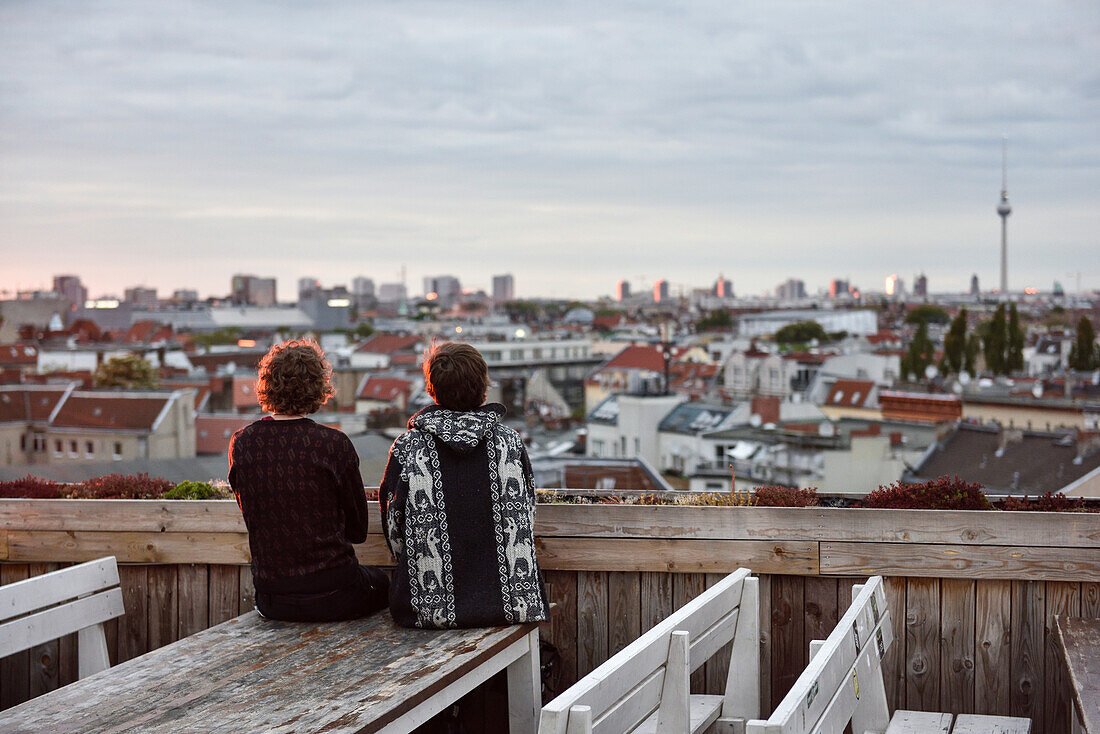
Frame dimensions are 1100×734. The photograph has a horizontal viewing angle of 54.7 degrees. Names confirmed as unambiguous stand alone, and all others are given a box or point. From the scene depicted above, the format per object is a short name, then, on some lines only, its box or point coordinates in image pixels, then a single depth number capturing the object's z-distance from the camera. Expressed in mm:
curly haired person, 3457
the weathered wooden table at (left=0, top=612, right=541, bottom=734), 2596
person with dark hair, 3371
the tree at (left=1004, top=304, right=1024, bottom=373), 74375
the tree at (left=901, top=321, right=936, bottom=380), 68125
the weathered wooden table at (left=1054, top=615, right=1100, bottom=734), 2734
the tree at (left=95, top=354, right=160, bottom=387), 54938
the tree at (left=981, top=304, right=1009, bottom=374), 74750
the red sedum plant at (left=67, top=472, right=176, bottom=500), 4590
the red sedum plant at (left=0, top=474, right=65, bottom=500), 4691
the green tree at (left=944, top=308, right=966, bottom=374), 73750
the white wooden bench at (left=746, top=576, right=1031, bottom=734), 2363
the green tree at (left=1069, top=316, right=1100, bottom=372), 69250
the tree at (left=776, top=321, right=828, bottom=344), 100119
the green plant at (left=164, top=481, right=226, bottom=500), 4504
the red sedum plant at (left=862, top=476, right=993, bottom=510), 3996
